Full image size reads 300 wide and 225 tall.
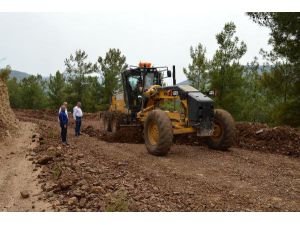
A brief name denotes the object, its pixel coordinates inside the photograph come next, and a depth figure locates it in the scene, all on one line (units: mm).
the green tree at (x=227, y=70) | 24984
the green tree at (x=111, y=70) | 38281
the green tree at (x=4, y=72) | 18297
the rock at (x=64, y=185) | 6852
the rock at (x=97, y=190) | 6438
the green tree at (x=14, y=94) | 53031
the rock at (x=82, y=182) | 6935
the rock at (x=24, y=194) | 6890
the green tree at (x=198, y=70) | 29531
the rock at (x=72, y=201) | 5996
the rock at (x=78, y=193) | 6314
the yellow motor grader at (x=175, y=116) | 9836
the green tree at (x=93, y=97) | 41031
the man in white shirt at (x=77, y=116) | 15102
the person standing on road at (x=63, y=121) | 12570
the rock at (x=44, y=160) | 9445
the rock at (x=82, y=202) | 5868
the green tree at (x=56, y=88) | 46491
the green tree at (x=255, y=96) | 36762
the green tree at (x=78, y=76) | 43234
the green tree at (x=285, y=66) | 15102
